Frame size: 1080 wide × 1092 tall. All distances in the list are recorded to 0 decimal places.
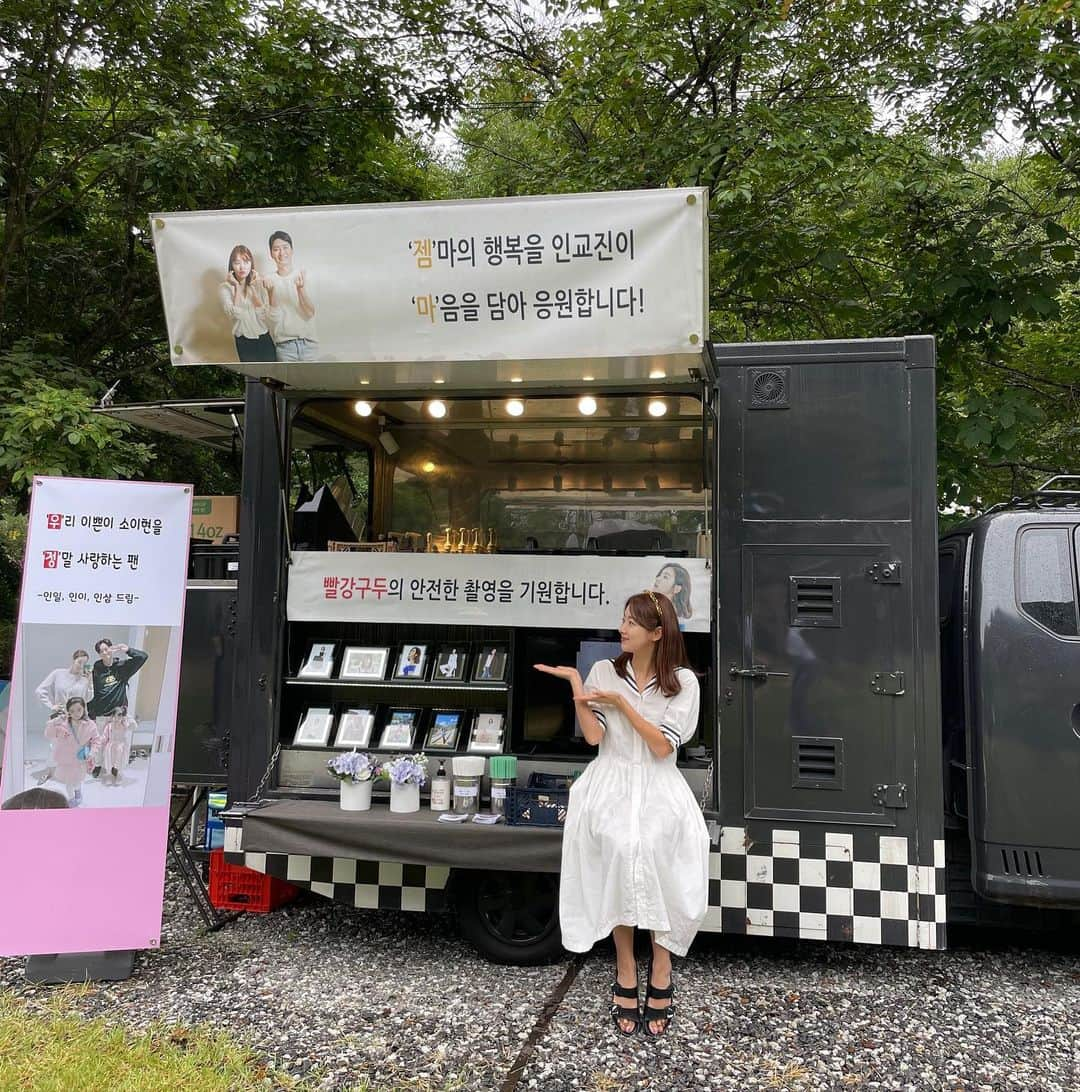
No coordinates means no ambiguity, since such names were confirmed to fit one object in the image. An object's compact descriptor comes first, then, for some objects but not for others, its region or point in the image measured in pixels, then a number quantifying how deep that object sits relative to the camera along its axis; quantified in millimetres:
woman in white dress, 3096
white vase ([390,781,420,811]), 3859
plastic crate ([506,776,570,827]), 3666
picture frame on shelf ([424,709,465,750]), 4309
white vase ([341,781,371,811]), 3910
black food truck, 3168
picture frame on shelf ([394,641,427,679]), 4398
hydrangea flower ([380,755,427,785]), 3857
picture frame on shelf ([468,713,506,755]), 4230
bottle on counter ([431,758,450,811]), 3924
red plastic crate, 4379
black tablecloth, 3535
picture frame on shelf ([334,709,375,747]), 4324
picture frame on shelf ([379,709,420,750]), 4320
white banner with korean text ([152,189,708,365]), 2980
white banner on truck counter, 3854
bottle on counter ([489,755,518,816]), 3856
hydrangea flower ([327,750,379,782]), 3916
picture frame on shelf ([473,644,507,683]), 4328
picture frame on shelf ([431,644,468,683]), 4371
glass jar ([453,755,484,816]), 3867
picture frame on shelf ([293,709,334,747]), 4285
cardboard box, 4816
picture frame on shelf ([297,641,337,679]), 4387
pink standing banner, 3678
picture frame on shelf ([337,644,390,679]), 4387
